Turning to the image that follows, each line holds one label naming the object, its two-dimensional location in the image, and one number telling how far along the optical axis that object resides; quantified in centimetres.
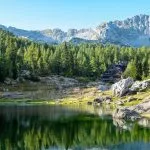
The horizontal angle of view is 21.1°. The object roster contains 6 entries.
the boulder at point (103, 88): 16314
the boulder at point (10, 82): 16725
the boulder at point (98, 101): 14210
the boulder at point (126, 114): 10312
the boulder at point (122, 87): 13750
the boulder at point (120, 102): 12662
